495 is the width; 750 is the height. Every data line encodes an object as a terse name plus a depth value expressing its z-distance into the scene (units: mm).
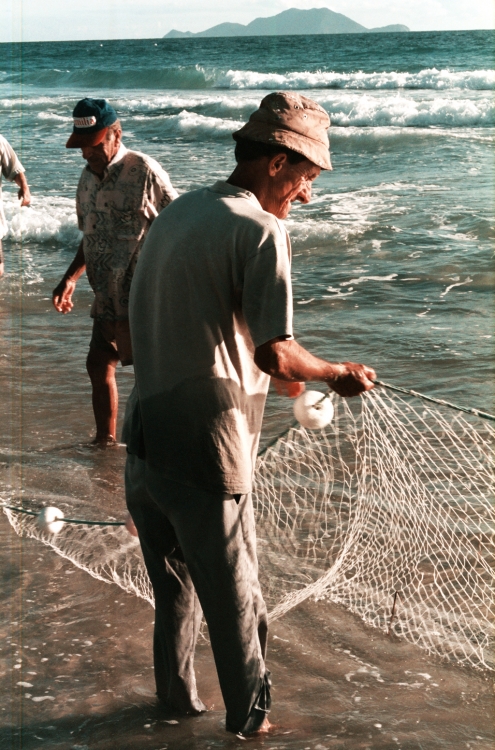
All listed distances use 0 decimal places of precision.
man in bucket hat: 2035
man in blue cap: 4039
